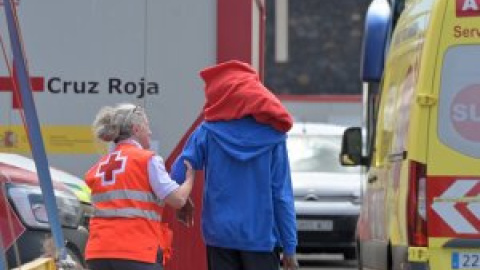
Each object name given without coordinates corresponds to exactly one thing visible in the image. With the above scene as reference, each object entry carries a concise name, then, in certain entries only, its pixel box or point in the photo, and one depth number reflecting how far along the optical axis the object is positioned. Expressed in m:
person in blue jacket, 13.37
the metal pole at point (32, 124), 9.28
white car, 29.17
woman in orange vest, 12.88
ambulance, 13.86
